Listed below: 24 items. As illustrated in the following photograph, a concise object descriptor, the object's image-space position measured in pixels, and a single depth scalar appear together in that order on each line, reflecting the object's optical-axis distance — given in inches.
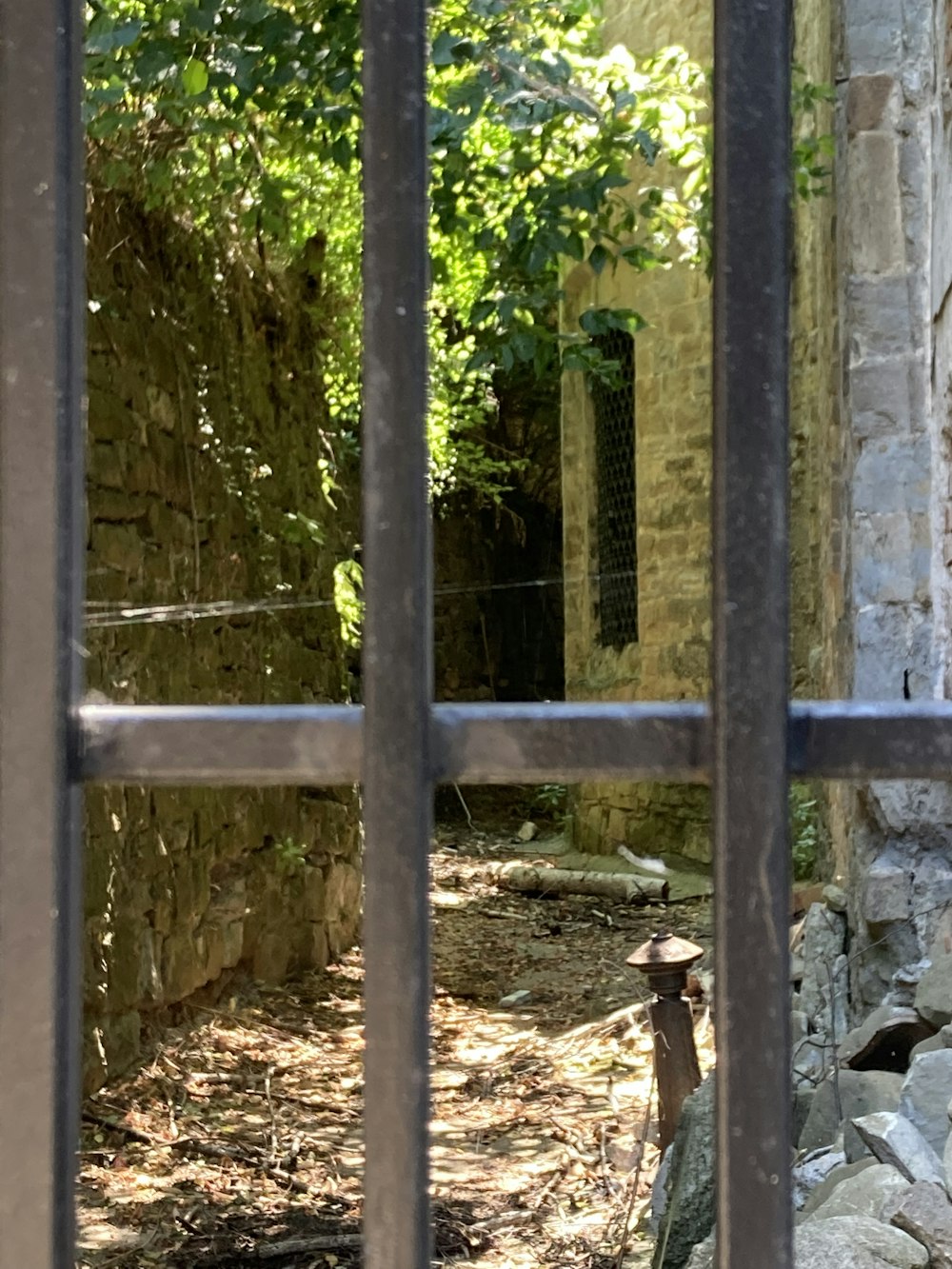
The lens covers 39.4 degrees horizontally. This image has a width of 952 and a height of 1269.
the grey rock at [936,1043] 108.1
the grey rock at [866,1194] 85.4
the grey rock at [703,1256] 87.6
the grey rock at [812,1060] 128.7
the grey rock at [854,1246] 77.2
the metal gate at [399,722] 26.6
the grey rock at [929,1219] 81.1
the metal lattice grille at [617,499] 388.2
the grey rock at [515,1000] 210.1
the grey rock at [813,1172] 104.0
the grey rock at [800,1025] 151.1
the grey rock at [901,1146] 89.4
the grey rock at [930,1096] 97.7
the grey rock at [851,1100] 112.9
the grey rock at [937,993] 115.8
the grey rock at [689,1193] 103.5
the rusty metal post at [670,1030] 131.6
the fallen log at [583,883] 305.4
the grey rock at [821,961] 155.1
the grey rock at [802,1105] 125.5
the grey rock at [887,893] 140.9
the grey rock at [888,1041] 124.6
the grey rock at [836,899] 167.8
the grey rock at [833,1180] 94.7
